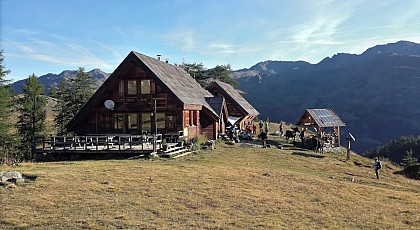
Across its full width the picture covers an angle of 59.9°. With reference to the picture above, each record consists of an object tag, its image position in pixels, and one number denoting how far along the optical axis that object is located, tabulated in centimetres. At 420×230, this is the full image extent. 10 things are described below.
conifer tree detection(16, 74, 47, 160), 4244
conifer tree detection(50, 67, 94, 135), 4912
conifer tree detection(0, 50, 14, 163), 3719
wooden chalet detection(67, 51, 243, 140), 2952
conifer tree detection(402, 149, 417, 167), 4156
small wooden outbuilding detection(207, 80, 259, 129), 4453
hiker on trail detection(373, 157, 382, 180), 2286
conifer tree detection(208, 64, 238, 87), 7456
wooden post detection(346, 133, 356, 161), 3128
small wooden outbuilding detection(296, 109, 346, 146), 3628
